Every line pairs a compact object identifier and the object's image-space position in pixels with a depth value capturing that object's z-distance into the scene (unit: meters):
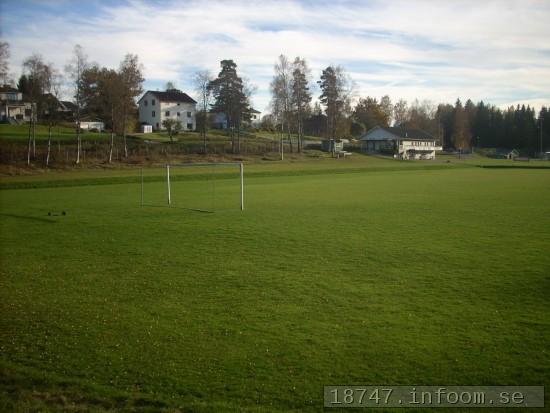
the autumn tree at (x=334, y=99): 98.62
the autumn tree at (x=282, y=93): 89.56
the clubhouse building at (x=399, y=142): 106.69
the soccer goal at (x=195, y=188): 27.11
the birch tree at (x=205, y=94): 85.19
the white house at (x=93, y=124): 92.62
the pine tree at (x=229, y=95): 88.44
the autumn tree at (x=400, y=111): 173.50
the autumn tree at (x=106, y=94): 64.38
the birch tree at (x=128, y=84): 66.28
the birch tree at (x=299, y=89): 90.06
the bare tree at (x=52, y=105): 57.78
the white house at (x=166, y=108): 102.88
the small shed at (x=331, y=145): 95.12
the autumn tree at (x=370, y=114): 143.00
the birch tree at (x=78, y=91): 60.44
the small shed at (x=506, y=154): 122.00
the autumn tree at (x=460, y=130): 145.75
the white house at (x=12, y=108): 85.75
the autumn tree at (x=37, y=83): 56.34
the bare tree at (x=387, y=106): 163.38
